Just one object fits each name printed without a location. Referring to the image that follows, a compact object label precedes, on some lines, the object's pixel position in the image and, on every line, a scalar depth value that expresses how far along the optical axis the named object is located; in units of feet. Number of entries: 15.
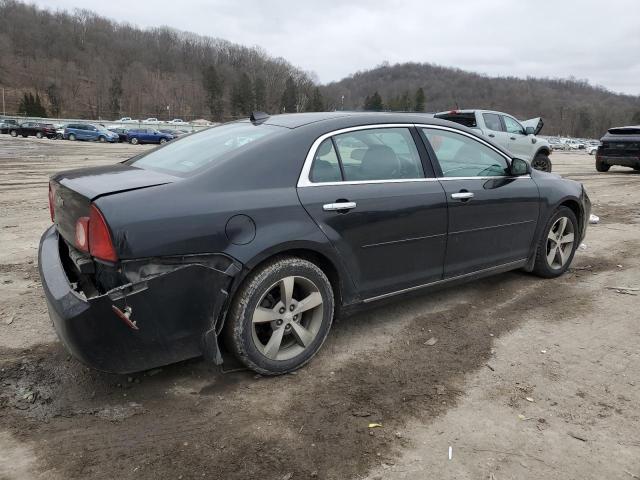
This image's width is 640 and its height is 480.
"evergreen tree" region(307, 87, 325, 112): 358.23
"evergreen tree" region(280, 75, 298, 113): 415.52
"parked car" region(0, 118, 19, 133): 161.38
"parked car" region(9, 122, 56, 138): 155.74
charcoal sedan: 8.63
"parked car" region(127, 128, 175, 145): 143.54
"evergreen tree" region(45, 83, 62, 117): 358.37
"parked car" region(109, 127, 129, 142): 148.89
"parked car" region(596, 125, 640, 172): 49.26
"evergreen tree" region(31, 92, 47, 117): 289.82
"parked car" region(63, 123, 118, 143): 148.36
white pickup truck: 41.63
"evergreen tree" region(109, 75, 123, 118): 380.43
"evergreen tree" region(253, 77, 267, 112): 423.64
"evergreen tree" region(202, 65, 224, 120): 419.25
